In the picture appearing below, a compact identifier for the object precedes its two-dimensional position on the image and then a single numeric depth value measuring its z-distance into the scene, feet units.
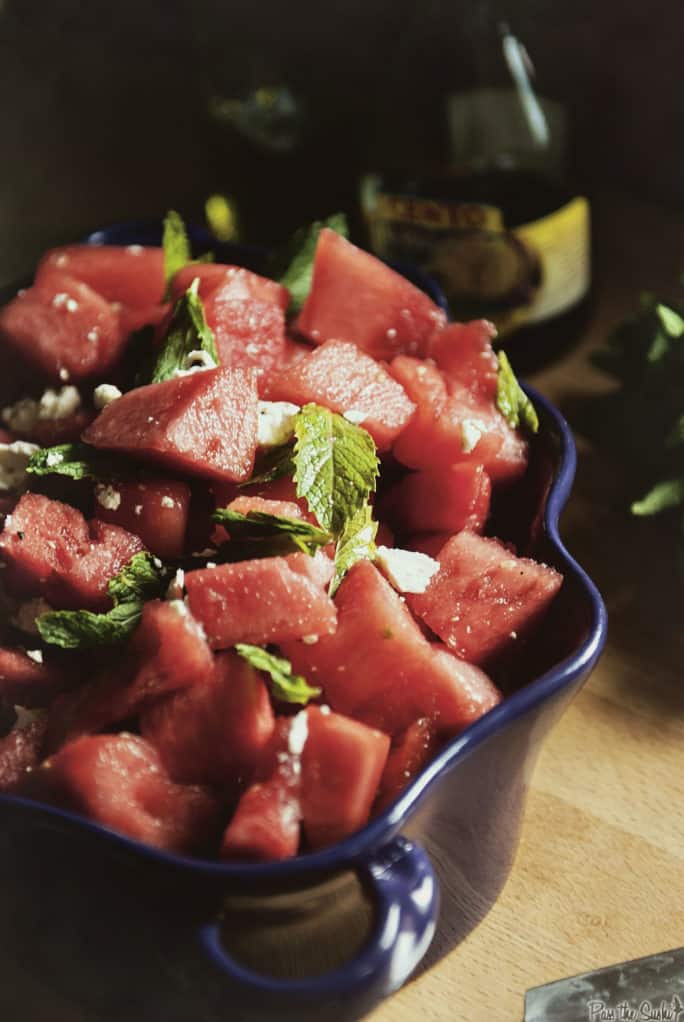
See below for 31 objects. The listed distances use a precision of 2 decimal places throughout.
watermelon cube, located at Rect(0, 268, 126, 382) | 1.66
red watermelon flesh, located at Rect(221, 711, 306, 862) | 1.27
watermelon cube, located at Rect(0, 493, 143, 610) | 1.44
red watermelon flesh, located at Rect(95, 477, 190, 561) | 1.46
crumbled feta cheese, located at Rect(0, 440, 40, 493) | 1.55
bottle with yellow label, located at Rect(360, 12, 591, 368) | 2.22
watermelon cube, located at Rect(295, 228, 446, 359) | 1.67
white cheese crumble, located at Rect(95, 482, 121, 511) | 1.47
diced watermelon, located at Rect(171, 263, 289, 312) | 1.64
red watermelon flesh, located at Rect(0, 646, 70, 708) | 1.41
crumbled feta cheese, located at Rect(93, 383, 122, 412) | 1.56
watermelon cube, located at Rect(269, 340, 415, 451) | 1.54
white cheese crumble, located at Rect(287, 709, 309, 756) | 1.31
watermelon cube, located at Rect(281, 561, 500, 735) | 1.37
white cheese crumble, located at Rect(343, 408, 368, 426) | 1.52
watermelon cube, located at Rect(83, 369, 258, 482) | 1.45
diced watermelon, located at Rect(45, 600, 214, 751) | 1.34
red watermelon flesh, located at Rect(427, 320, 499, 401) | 1.61
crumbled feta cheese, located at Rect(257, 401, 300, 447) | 1.50
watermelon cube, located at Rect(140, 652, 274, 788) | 1.32
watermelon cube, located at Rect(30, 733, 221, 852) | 1.30
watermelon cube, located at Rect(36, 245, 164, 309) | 1.77
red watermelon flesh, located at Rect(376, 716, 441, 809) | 1.34
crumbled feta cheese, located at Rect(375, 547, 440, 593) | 1.44
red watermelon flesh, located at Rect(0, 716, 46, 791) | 1.36
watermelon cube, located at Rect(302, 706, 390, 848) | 1.29
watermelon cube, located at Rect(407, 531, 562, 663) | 1.45
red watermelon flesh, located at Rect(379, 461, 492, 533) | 1.53
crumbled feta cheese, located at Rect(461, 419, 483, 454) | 1.53
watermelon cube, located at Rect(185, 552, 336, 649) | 1.35
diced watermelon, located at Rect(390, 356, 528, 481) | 1.54
